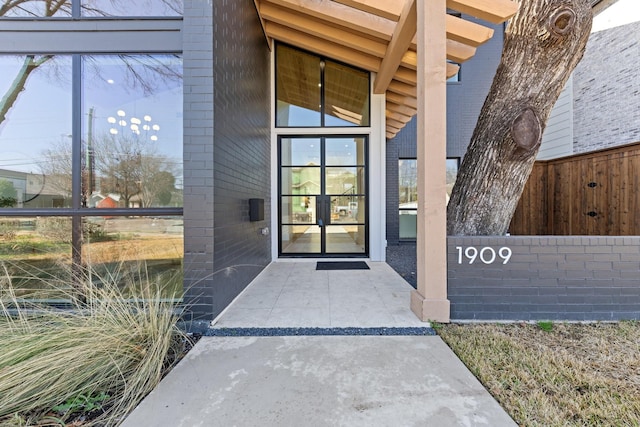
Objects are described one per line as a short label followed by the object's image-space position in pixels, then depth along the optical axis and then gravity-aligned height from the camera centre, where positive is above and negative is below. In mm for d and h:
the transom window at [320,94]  5762 +2508
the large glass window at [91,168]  2928 +476
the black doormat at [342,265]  5091 -996
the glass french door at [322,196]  5934 +366
